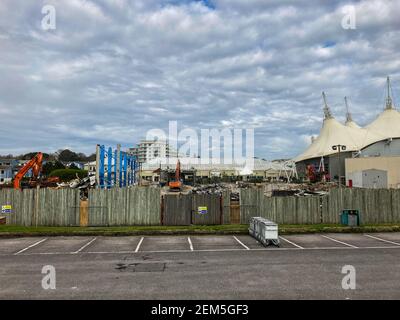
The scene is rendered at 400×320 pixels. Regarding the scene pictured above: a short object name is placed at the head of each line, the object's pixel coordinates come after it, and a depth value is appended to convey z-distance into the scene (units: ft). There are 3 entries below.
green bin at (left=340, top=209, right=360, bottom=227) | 74.84
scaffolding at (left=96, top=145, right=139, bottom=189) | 108.17
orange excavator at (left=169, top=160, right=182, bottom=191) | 196.44
